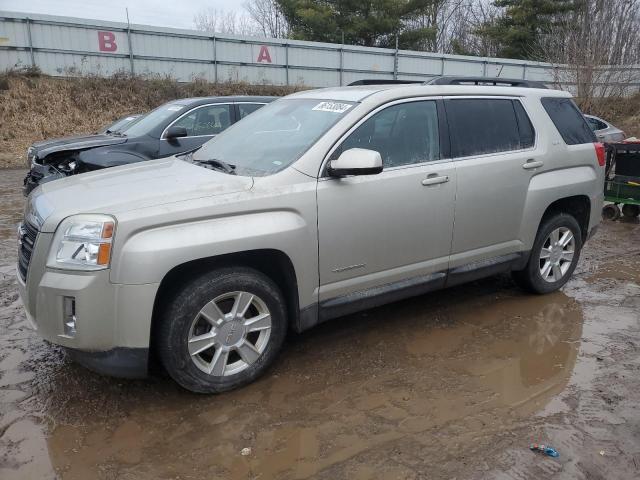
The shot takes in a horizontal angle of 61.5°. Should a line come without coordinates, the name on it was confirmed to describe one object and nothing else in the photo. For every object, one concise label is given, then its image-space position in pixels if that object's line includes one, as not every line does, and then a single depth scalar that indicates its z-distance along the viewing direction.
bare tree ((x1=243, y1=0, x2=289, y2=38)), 44.38
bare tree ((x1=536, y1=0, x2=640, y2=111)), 18.94
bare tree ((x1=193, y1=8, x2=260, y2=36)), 47.13
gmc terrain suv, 2.93
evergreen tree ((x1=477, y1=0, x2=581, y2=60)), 32.41
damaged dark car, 7.50
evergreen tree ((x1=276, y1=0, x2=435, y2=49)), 29.41
